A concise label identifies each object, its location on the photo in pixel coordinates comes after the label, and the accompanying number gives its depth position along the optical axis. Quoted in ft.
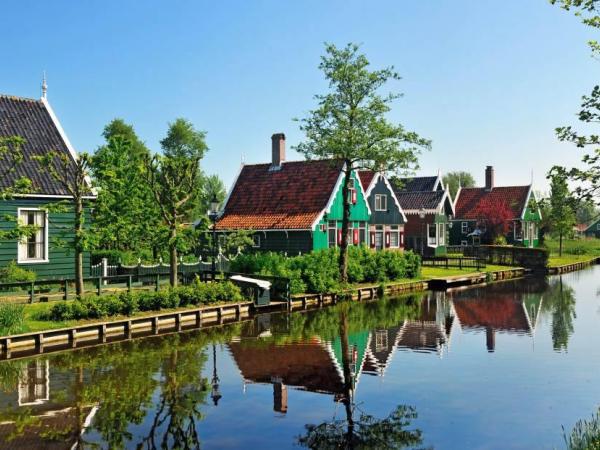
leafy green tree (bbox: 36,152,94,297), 79.71
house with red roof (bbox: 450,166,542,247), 237.04
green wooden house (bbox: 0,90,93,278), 88.74
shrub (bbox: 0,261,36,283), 84.02
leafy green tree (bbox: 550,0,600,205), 34.47
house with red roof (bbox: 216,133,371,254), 146.20
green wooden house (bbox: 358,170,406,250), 168.14
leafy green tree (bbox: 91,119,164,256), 84.64
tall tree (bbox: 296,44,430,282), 118.11
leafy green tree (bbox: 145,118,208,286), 92.43
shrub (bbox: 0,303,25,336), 66.85
